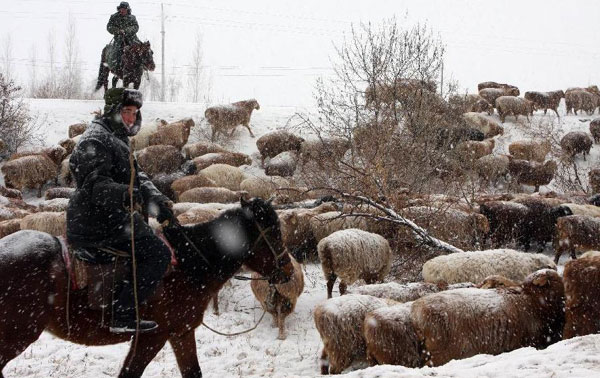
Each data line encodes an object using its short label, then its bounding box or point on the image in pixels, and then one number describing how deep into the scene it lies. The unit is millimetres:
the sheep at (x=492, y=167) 17453
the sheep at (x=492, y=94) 26527
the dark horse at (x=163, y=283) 4082
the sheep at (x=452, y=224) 10461
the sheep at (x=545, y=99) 25406
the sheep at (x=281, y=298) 8070
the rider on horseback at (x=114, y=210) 4172
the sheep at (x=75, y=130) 19266
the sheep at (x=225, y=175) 15594
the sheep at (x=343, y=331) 6152
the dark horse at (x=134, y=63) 17438
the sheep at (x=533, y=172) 17047
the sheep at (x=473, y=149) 17375
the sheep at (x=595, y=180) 15977
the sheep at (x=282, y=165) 17109
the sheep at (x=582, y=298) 5527
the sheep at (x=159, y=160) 16891
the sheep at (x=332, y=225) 10750
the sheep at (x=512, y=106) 24031
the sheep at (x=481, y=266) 7730
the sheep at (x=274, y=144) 18672
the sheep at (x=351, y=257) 8594
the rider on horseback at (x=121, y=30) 17203
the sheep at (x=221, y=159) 17016
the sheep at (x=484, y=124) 22250
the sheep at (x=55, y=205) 12273
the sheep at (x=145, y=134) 18812
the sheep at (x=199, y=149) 18297
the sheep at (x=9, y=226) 10170
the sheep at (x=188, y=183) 14430
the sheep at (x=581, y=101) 25672
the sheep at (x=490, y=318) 5602
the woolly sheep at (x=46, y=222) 10242
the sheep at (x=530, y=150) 19781
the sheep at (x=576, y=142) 19984
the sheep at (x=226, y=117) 19984
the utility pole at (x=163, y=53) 33331
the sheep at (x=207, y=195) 13430
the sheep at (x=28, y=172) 15344
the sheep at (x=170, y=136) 18562
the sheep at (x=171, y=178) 14992
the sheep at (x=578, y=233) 10164
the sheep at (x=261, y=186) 14762
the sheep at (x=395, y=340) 5727
